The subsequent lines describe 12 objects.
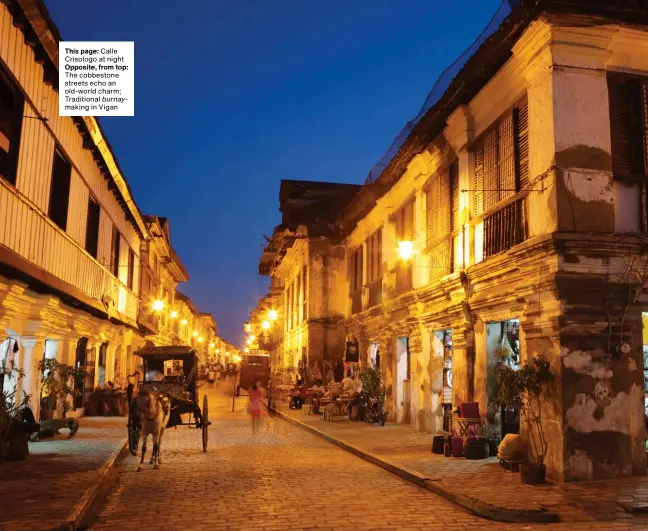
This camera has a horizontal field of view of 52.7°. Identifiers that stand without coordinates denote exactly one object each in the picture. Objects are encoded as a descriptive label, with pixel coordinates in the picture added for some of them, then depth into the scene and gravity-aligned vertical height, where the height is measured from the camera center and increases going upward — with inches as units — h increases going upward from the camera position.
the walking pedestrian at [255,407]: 728.3 -51.2
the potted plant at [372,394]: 793.1 -39.3
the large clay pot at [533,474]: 384.5 -63.7
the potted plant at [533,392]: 402.0 -16.7
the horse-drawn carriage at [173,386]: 540.7 -23.5
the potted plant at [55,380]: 614.1 -22.0
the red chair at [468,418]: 501.4 -40.8
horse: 477.1 -42.4
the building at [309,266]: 1197.1 +190.8
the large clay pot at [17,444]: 459.5 -61.3
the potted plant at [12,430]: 432.1 -51.8
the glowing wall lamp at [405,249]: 640.4 +111.0
